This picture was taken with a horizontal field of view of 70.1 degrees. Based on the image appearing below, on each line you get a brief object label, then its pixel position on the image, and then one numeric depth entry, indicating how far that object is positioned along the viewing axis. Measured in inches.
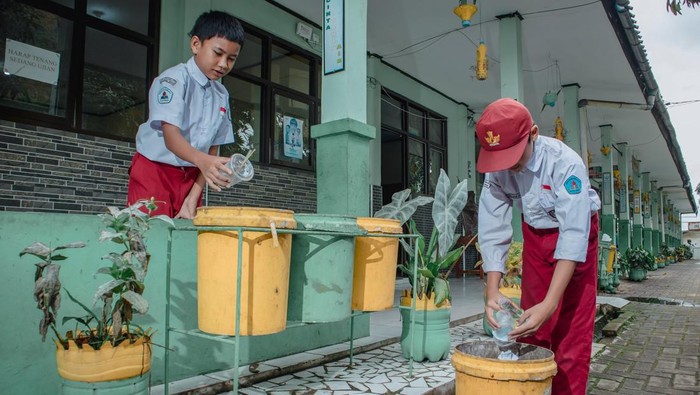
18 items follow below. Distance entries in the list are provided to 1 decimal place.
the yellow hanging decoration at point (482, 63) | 269.1
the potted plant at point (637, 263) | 522.0
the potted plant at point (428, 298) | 137.3
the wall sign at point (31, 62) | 177.8
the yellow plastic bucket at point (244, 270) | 84.1
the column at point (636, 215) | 777.6
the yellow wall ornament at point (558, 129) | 361.4
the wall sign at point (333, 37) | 152.8
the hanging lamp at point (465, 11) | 239.8
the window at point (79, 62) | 178.7
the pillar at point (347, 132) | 144.3
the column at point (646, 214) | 903.1
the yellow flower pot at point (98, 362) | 69.1
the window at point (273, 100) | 261.4
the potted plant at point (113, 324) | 69.1
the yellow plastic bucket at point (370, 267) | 114.5
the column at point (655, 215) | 1060.5
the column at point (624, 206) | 634.2
